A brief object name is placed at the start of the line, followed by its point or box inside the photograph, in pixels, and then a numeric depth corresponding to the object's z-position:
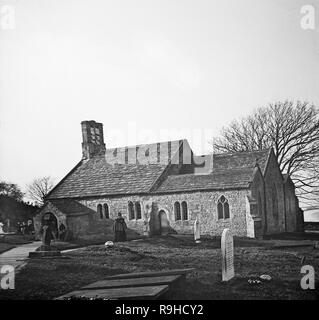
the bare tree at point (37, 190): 43.12
